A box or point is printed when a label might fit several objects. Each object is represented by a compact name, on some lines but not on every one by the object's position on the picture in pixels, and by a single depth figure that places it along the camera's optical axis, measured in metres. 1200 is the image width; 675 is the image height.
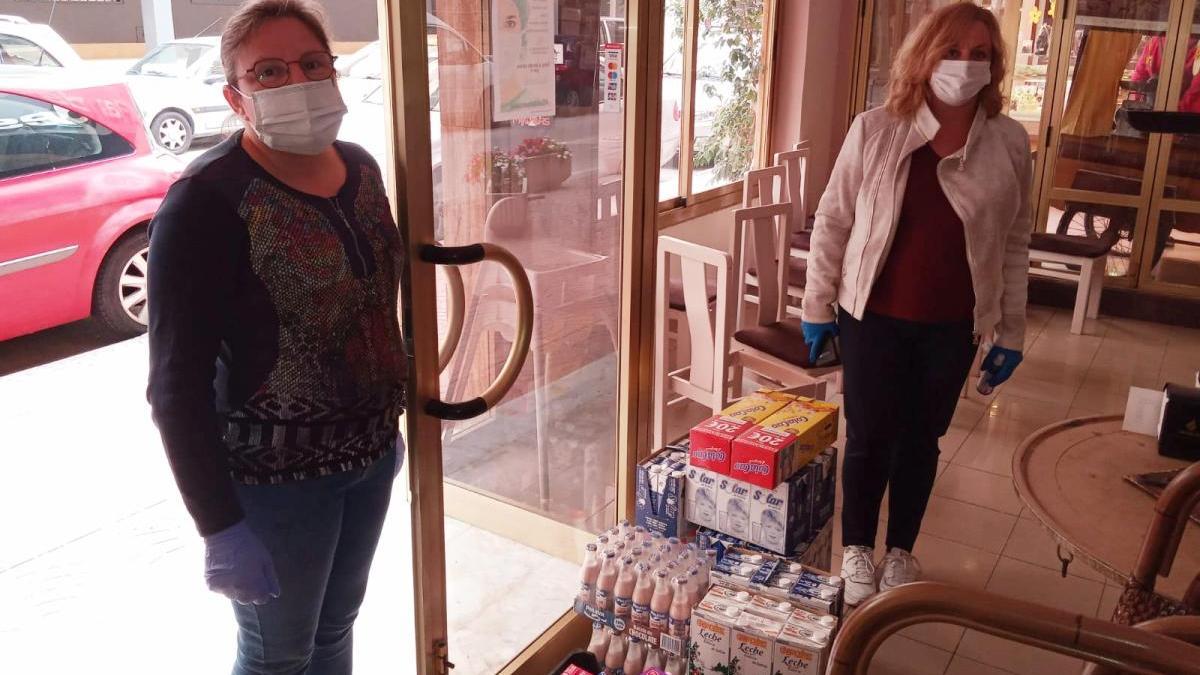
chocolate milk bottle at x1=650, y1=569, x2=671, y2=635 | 1.92
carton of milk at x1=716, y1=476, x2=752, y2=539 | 2.09
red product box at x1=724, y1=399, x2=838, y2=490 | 2.04
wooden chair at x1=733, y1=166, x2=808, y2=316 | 4.21
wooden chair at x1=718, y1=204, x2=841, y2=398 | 3.23
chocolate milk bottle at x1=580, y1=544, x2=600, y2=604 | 2.03
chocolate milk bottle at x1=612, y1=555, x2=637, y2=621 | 1.96
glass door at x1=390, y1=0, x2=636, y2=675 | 1.67
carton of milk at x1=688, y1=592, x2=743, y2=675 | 1.79
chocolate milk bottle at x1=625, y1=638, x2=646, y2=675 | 1.98
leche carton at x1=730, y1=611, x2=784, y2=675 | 1.74
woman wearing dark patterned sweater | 1.25
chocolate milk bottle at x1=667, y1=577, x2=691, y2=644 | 1.89
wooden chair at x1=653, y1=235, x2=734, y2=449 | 2.95
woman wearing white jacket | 2.23
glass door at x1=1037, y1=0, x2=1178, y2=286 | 5.39
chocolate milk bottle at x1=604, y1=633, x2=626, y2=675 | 2.02
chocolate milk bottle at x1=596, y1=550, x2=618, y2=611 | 1.99
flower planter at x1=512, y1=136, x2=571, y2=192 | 2.03
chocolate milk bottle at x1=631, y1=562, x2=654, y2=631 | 1.94
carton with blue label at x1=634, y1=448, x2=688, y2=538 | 2.17
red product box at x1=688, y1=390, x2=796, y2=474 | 2.11
